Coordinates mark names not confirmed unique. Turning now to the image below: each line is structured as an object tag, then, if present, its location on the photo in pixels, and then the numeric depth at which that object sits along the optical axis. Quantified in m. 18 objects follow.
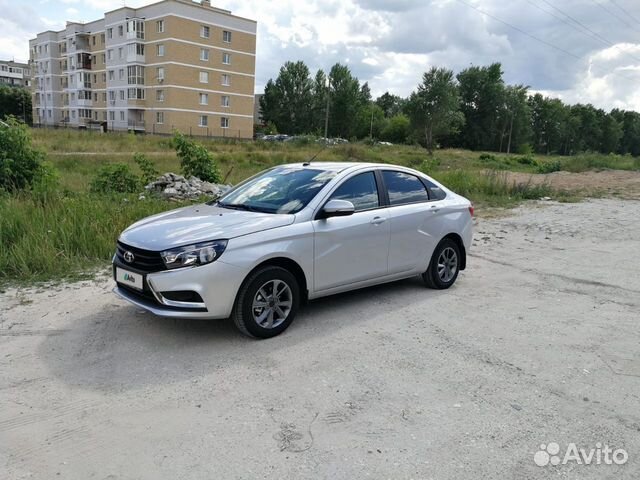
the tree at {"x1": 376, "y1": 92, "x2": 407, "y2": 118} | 120.26
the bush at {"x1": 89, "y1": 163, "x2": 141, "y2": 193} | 13.60
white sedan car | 4.46
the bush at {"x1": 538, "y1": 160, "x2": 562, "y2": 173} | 35.37
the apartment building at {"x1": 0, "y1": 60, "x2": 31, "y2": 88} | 137.88
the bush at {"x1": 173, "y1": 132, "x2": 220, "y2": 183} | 15.55
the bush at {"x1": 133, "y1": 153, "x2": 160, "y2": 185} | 14.99
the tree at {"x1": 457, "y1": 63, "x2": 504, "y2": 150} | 89.50
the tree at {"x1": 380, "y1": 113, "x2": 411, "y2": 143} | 92.98
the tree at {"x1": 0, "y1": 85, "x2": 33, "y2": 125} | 91.31
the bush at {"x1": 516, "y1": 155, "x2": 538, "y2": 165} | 54.54
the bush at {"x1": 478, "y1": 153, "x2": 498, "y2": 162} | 53.26
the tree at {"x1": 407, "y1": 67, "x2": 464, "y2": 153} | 66.50
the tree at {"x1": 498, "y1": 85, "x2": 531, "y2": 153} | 89.19
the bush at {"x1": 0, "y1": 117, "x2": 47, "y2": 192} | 9.96
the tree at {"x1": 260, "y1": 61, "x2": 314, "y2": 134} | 92.56
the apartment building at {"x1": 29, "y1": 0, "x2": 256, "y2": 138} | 59.88
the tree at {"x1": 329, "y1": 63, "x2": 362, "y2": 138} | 91.62
